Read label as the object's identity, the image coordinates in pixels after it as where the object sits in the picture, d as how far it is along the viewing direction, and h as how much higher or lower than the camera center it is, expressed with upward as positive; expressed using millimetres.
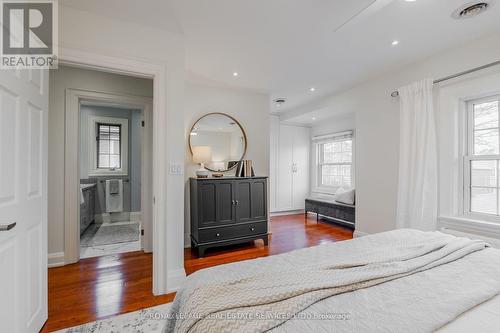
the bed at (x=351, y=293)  808 -525
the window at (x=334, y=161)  5227 +117
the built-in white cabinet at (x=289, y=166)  5641 -2
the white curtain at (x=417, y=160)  2723 +79
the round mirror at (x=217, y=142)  3639 +382
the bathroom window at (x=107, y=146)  4996 +410
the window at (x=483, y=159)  2465 +86
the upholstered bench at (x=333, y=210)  4383 -886
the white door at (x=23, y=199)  1257 -209
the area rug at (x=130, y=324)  1696 -1176
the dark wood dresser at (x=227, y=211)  3170 -634
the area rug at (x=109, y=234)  3746 -1194
